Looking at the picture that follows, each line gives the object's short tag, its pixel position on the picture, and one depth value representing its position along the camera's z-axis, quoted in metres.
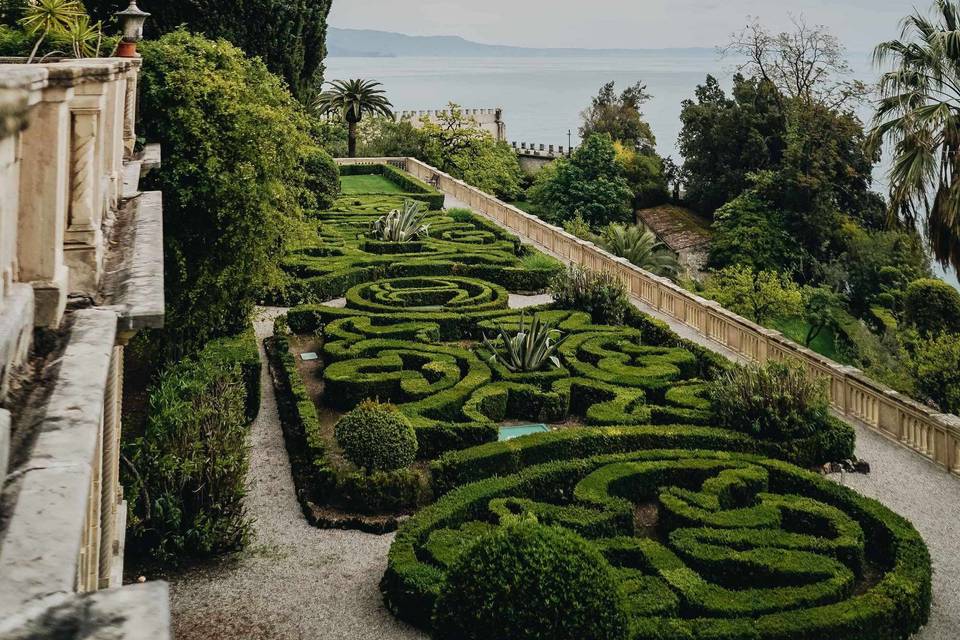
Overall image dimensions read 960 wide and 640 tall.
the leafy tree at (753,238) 50.12
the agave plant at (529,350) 17.59
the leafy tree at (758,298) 32.56
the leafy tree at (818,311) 39.53
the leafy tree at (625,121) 81.50
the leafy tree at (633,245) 31.34
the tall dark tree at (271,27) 25.98
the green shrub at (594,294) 21.39
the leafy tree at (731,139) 58.53
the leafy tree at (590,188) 57.75
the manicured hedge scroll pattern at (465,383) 13.73
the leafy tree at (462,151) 56.91
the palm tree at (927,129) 20.27
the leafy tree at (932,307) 26.33
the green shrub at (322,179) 34.59
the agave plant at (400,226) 28.62
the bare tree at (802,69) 57.53
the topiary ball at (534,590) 8.48
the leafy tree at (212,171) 15.38
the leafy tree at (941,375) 20.92
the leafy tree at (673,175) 66.12
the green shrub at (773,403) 14.57
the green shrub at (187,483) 11.42
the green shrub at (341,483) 12.92
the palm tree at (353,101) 53.38
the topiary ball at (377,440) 13.30
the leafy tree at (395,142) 55.50
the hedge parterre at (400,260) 23.89
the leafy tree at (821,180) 51.12
